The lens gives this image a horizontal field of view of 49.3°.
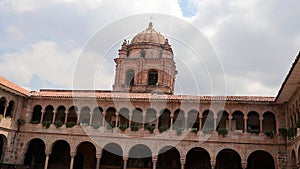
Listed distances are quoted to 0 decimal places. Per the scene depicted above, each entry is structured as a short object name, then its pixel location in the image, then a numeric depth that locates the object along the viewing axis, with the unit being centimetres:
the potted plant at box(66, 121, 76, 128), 2469
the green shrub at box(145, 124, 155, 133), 2347
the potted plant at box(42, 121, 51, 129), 2491
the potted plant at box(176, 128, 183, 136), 2309
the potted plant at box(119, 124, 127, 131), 2387
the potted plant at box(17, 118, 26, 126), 2514
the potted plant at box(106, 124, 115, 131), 2416
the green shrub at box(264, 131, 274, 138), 2186
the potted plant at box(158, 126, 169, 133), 2338
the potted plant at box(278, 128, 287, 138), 2125
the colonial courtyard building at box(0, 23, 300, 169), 2242
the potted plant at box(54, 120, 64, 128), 2477
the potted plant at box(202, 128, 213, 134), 2288
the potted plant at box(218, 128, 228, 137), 2255
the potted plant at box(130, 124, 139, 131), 2373
